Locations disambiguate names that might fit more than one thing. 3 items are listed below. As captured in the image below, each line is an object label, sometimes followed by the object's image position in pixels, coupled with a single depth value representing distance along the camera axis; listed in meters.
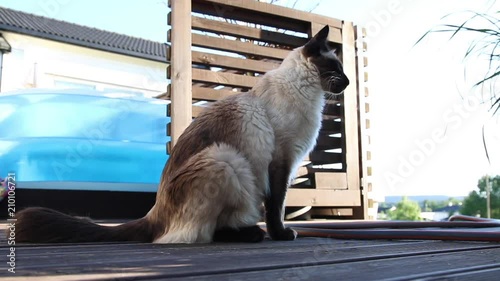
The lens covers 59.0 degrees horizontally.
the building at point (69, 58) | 9.73
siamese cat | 1.71
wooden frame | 3.38
